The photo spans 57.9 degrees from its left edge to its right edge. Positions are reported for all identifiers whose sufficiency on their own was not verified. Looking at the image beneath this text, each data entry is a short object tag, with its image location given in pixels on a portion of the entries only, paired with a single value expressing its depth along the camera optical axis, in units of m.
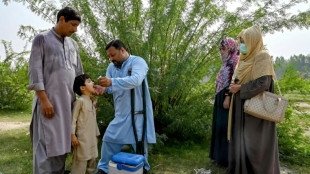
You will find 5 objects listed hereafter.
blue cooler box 2.54
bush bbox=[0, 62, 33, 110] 9.41
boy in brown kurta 2.77
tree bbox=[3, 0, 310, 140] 4.22
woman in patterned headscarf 3.56
